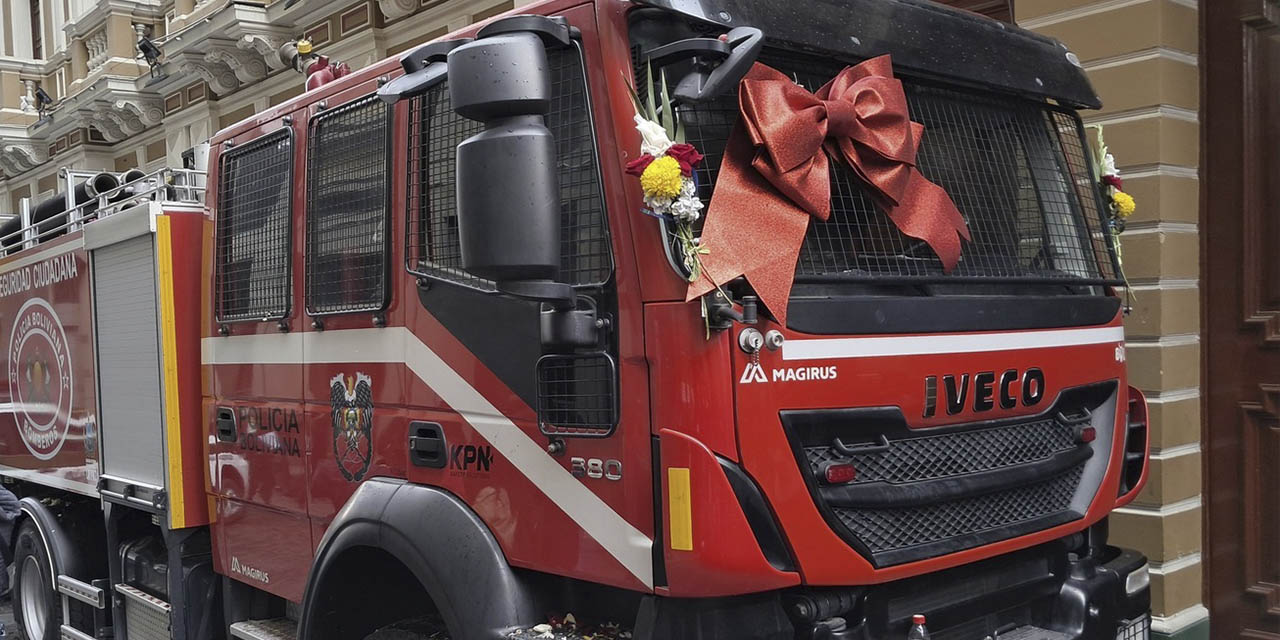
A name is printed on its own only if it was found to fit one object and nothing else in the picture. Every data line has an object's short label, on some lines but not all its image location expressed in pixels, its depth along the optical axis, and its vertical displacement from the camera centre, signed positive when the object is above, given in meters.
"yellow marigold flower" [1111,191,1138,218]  4.07 +0.28
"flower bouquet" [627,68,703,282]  2.63 +0.26
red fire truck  2.73 -0.21
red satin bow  2.75 +0.33
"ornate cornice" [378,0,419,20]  11.45 +3.02
